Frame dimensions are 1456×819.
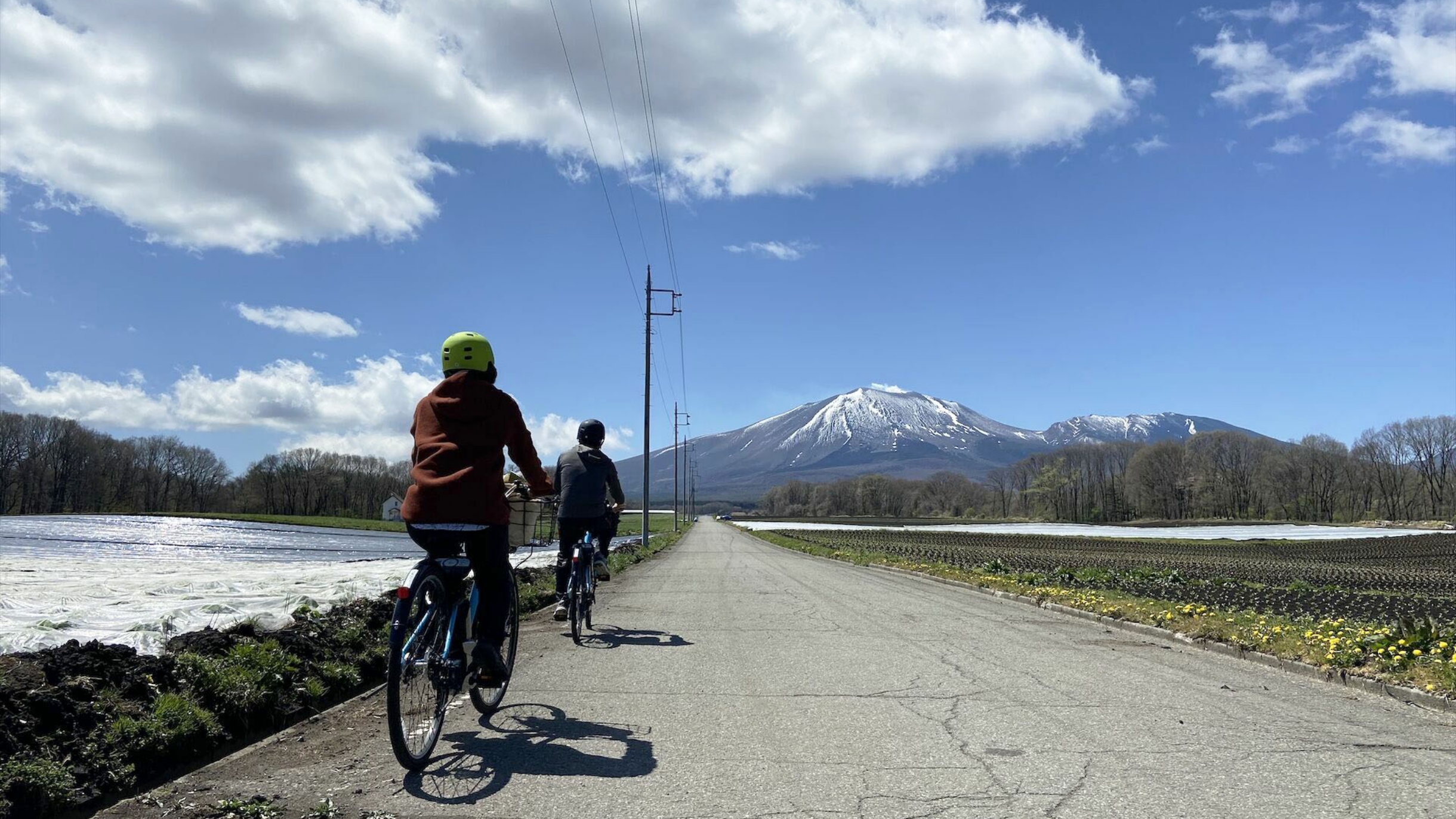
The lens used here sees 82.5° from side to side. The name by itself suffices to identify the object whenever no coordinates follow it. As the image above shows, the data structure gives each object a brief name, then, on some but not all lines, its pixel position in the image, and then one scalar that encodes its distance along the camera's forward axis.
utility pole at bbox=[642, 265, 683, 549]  34.69
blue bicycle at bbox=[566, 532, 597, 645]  7.96
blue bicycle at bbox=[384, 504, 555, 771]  3.84
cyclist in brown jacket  4.27
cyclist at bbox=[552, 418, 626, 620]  8.16
